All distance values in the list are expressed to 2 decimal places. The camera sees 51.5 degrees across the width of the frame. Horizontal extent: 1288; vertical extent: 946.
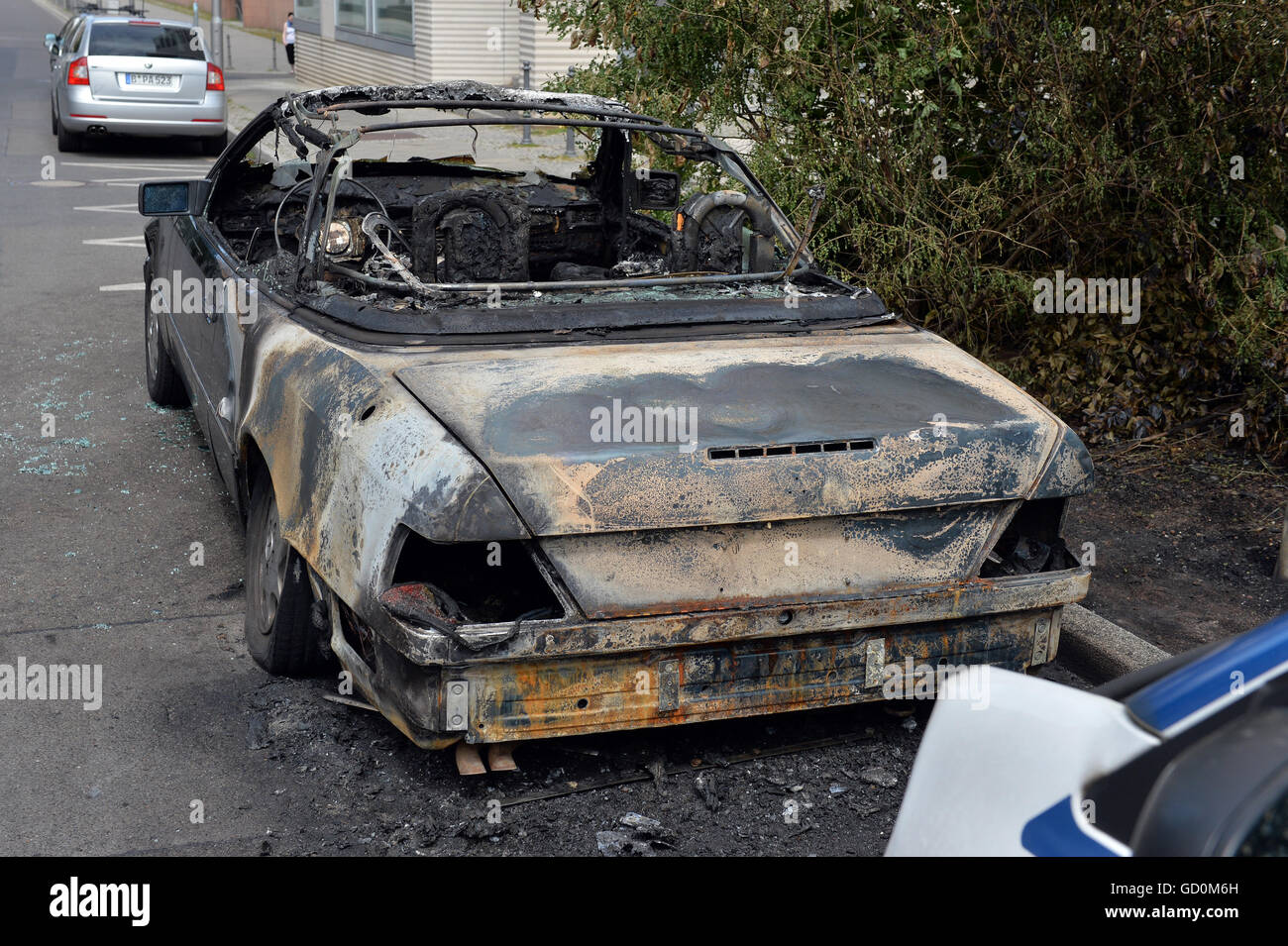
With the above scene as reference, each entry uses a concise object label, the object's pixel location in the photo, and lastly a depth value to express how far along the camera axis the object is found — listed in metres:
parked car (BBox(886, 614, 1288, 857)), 1.68
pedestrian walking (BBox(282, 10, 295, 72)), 27.71
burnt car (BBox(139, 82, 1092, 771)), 3.29
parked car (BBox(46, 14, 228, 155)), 17.08
